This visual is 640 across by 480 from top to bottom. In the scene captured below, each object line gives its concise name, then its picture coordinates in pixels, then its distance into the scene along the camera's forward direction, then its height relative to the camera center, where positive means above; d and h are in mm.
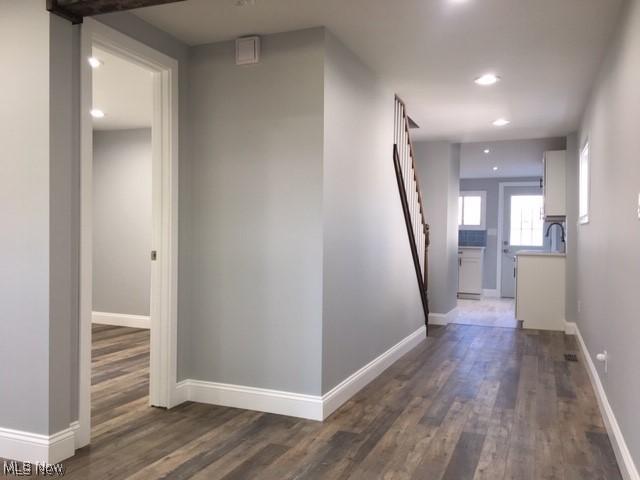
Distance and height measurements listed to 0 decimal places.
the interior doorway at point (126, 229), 2600 +17
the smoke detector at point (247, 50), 3141 +1085
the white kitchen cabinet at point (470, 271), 9742 -706
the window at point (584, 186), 4453 +453
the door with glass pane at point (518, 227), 10258 +134
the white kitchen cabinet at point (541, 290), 6195 -661
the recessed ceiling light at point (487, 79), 3872 +1154
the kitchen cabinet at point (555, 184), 6188 +591
